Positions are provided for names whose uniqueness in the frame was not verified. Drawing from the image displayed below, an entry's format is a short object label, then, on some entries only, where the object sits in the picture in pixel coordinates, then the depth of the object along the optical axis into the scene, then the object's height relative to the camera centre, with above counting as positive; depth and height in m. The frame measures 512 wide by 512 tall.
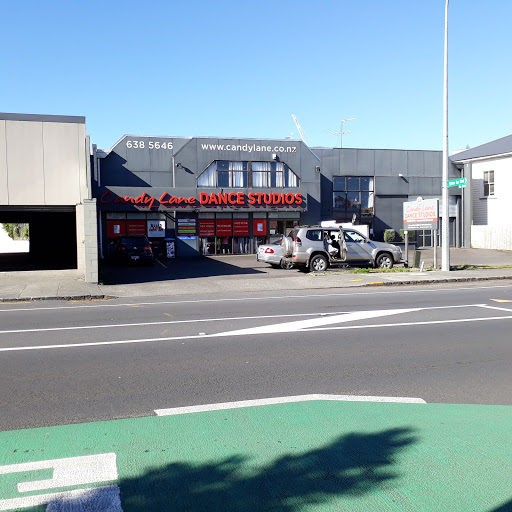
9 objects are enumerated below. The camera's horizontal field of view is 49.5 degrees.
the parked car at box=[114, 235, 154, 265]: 26.84 -0.78
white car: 23.95 -1.00
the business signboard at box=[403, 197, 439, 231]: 22.88 +0.72
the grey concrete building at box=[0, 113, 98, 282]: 20.05 +2.58
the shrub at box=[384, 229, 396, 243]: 36.09 -0.22
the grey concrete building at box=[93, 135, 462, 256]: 31.53 +2.70
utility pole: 21.16 +2.16
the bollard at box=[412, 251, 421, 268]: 23.08 -1.15
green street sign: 21.44 +1.87
